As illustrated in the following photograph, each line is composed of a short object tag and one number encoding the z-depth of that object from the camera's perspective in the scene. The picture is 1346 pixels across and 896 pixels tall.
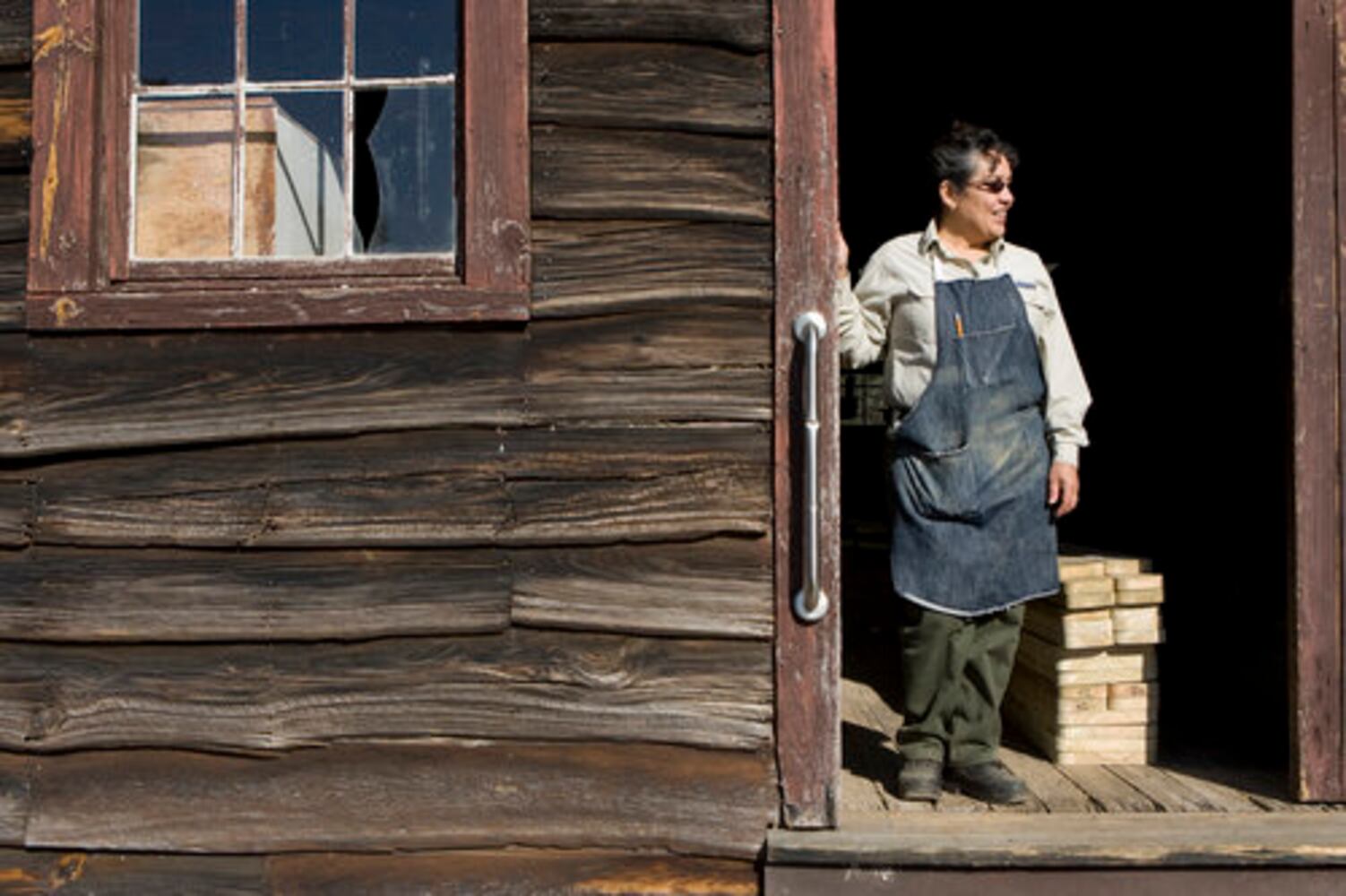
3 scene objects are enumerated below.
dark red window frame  3.16
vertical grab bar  3.03
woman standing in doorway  3.44
